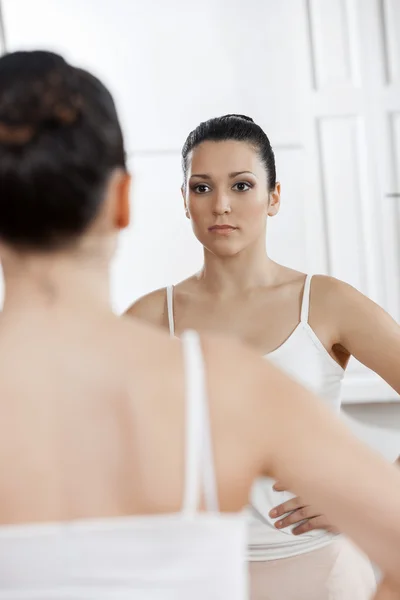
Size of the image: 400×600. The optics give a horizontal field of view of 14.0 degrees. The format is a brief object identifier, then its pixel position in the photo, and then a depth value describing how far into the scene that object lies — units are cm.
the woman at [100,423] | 145
